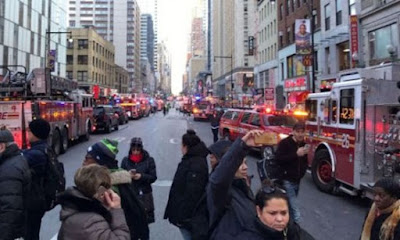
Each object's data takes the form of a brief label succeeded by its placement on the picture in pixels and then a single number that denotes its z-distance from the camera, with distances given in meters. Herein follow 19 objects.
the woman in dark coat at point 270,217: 2.72
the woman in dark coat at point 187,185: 4.25
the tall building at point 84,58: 90.43
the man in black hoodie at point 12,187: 3.76
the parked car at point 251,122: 15.55
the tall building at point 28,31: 44.69
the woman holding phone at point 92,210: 2.61
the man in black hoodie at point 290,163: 5.95
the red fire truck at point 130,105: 53.44
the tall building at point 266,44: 52.16
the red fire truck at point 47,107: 13.60
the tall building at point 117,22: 157.38
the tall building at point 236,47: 78.56
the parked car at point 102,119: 29.44
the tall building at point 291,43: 37.88
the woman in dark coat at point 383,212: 3.53
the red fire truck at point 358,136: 8.14
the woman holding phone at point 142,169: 5.07
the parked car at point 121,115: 39.14
